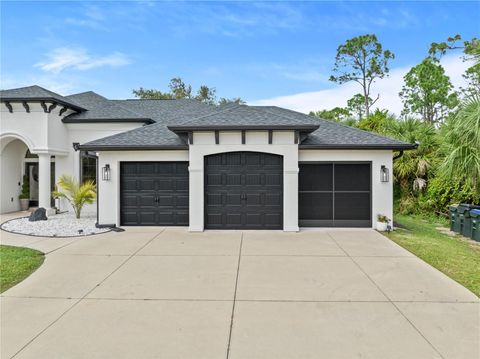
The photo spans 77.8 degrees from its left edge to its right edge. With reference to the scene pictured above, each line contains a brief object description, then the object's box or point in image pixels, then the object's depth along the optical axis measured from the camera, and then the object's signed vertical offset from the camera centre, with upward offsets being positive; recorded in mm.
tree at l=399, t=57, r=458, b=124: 30266 +9198
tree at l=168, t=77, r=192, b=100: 36406 +11031
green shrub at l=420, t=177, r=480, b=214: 12625 -808
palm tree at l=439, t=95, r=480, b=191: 7538 +932
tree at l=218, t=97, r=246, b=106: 38281 +10056
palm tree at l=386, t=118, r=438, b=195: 14258 +918
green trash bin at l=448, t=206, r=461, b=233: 10828 -1584
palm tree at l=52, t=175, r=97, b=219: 12289 -685
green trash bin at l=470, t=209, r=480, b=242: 9648 -1550
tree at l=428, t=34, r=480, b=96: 25095 +11574
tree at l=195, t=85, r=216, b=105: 36906 +10256
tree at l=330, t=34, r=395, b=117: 32375 +12870
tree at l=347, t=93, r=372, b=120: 35688 +8852
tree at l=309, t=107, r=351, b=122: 39031 +8651
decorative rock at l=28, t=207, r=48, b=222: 11867 -1582
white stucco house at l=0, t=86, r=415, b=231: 10172 +94
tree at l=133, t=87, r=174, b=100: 35150 +9868
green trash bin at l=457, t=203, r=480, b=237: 10164 -1447
